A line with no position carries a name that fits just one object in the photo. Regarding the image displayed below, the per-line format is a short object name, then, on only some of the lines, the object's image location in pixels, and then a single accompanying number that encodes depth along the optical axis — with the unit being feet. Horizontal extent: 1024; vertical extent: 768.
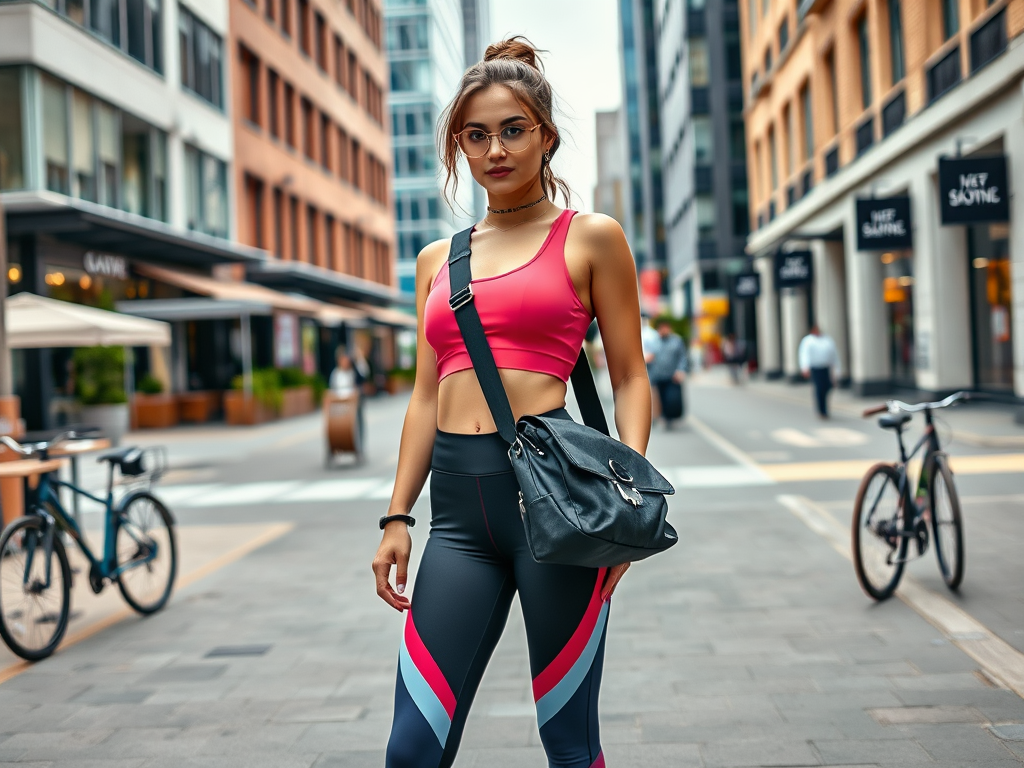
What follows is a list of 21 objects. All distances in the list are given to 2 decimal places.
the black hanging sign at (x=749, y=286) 123.54
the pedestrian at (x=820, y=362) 59.31
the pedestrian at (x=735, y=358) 123.24
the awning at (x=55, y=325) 38.32
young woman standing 7.22
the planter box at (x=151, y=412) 79.92
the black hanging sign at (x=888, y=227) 66.54
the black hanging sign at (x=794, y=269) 93.71
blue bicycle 17.12
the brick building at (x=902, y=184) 51.72
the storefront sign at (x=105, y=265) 72.28
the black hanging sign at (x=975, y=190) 51.37
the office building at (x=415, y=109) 249.55
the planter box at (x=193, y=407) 85.56
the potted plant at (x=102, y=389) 62.28
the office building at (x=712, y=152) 171.94
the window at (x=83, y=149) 68.13
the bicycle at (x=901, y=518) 19.01
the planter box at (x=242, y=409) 80.02
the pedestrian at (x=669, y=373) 58.34
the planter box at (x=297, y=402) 88.17
